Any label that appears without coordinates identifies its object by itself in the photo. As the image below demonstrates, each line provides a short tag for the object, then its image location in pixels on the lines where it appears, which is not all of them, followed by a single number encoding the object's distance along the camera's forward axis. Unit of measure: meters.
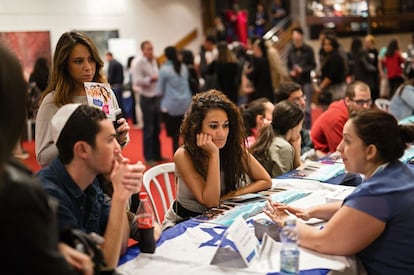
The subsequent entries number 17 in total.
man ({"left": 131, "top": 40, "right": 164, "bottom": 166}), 6.96
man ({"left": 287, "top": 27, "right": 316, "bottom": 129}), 7.66
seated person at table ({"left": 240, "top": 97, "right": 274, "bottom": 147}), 4.07
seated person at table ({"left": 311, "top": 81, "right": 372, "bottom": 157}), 4.25
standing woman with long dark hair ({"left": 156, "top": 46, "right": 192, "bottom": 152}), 6.54
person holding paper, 2.53
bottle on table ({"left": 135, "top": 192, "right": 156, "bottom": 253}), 2.02
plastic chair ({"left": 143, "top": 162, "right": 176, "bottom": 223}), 3.07
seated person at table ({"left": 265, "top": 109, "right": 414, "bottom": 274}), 1.94
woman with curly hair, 2.73
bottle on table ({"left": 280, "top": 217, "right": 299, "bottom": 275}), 1.77
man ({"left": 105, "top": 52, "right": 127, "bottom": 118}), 8.84
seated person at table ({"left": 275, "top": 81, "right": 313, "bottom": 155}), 4.30
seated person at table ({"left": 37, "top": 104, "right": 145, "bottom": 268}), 1.73
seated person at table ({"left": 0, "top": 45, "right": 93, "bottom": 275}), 1.18
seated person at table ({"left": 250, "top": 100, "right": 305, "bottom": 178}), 3.52
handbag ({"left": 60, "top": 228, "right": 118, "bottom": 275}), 1.55
